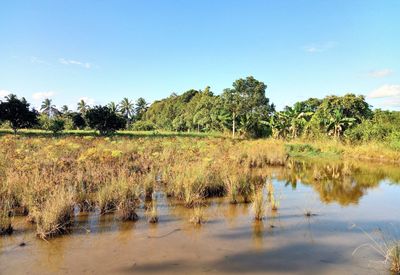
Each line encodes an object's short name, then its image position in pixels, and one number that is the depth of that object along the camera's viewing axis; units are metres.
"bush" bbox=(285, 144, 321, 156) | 23.95
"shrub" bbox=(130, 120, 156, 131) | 69.66
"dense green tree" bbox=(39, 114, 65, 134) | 41.22
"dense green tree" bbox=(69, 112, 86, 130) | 54.81
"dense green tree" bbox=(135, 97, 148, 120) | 93.27
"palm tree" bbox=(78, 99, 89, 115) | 82.88
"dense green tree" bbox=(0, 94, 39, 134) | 30.96
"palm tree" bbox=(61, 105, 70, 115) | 82.50
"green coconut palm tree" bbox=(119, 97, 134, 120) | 86.88
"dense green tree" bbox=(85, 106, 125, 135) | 37.09
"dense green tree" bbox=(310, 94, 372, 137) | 31.33
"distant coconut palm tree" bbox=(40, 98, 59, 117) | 92.00
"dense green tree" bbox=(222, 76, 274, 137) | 41.41
